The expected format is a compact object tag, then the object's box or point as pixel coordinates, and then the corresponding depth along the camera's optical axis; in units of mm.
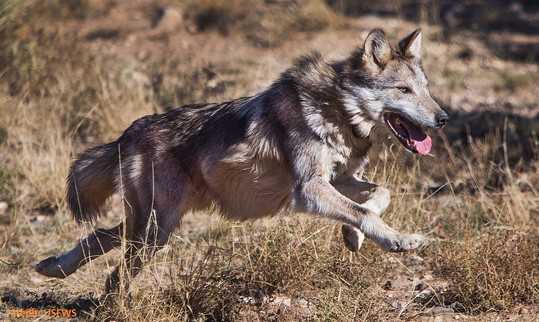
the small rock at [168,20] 28844
